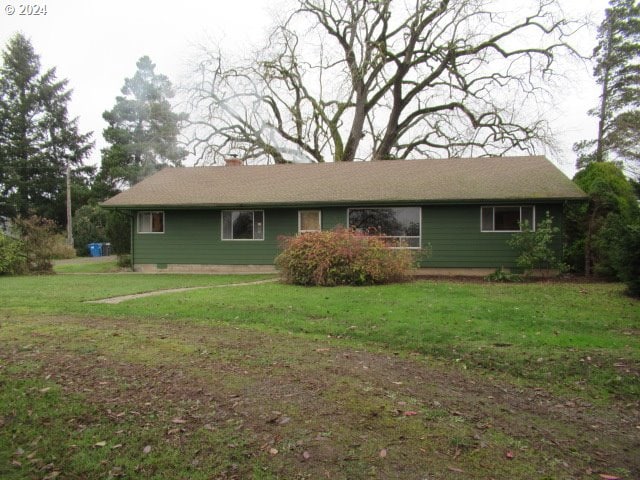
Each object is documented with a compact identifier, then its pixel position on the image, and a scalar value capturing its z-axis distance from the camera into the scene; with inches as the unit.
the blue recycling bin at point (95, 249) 1234.6
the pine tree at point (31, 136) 1540.4
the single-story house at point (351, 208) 597.9
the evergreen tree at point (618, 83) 1087.6
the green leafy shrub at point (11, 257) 657.6
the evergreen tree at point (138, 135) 1541.6
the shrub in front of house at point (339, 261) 475.8
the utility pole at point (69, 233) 1218.3
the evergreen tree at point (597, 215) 508.1
